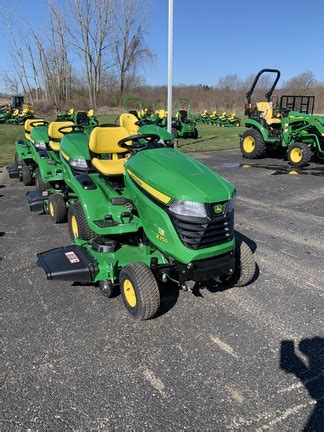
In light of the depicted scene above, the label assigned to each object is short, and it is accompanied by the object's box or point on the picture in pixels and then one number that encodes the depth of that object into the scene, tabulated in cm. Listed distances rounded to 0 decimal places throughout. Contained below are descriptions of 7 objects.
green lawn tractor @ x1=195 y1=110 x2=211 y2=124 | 2512
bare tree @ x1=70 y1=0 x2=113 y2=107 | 3656
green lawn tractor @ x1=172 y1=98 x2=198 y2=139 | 1568
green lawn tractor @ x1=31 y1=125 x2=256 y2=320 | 276
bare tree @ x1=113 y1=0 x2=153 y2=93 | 3892
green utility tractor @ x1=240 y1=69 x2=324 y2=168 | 964
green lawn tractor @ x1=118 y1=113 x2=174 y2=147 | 741
